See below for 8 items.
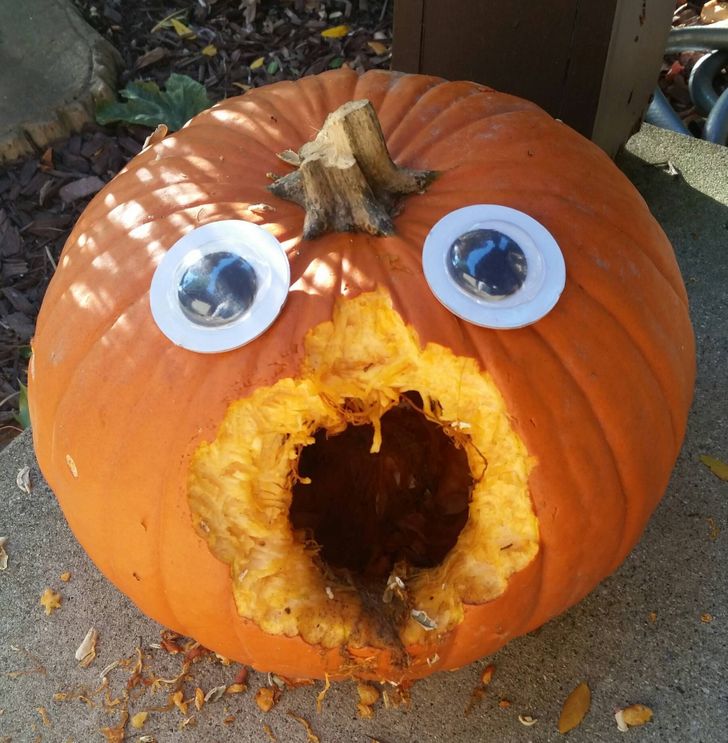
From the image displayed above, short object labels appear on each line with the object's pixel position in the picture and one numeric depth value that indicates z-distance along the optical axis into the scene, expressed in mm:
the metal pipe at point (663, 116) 963
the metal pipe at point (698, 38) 962
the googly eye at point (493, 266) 418
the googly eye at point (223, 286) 418
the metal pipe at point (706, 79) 994
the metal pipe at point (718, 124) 923
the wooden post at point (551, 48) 695
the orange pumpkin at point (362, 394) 432
